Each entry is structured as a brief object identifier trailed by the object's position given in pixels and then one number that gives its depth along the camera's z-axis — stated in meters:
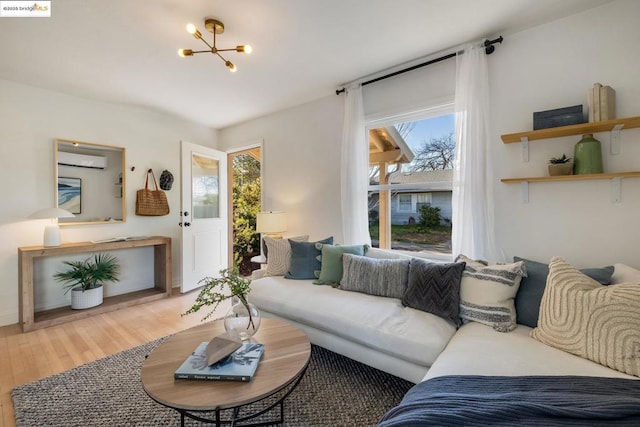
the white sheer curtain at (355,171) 2.93
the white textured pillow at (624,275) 1.46
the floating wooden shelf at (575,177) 1.72
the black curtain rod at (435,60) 2.20
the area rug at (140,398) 1.50
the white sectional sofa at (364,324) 1.55
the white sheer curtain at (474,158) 2.22
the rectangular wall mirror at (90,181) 3.12
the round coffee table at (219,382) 1.05
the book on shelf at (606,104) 1.75
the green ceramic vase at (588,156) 1.79
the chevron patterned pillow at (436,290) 1.76
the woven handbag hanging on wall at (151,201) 3.62
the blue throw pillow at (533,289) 1.59
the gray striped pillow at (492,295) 1.63
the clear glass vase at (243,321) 1.47
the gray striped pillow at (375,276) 2.11
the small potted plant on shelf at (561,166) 1.87
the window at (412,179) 2.60
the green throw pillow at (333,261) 2.43
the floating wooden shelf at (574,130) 1.68
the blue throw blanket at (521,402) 0.83
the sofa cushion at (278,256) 2.75
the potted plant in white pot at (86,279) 3.04
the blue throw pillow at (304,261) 2.59
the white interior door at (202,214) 3.73
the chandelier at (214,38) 1.96
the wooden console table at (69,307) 2.64
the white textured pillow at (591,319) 1.17
